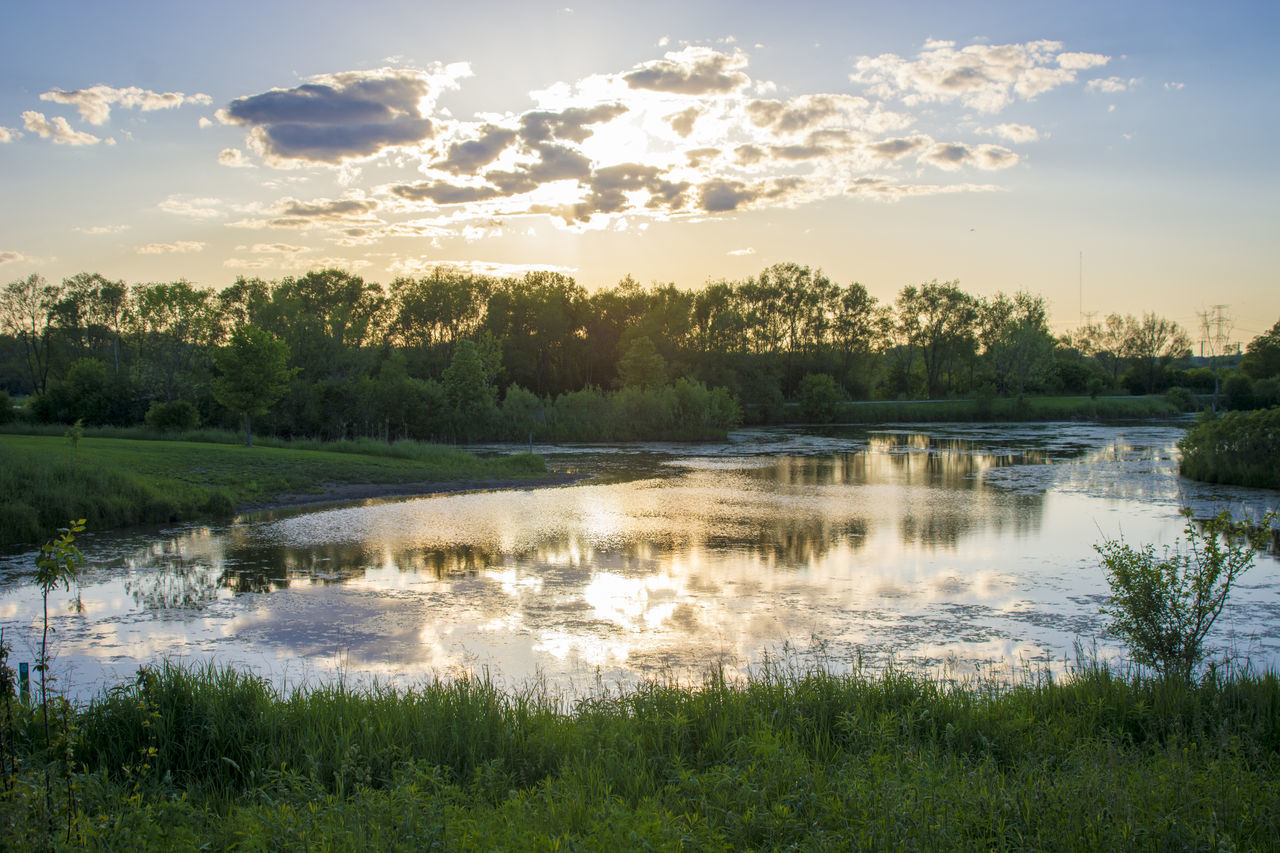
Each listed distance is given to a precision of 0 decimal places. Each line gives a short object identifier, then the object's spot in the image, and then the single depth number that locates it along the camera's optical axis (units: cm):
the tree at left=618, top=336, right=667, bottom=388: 6800
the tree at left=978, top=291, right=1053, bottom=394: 8338
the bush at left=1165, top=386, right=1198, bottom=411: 7056
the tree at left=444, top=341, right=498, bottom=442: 5116
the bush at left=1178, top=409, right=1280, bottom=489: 2434
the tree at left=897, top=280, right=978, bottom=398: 9056
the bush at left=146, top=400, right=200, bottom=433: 3584
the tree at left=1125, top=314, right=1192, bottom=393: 9194
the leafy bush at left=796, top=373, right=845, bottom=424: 7481
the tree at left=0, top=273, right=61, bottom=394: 6488
